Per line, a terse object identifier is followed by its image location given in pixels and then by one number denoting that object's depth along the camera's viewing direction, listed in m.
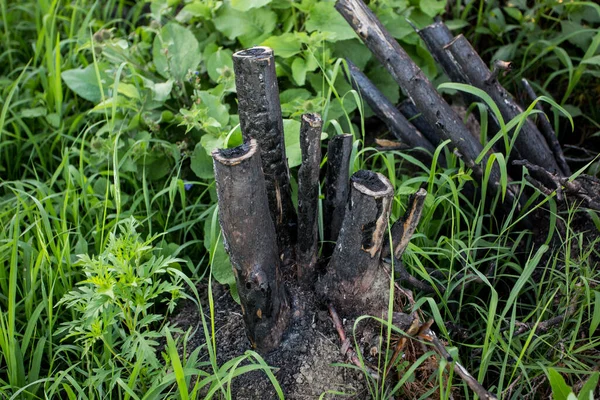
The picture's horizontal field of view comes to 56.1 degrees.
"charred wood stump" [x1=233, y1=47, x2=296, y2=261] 1.68
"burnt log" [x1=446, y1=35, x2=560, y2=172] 2.28
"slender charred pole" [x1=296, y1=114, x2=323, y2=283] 1.73
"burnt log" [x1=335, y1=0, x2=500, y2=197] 2.23
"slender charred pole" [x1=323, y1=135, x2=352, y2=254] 1.83
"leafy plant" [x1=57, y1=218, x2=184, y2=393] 1.66
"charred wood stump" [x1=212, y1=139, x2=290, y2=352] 1.54
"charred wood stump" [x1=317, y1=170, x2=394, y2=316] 1.62
